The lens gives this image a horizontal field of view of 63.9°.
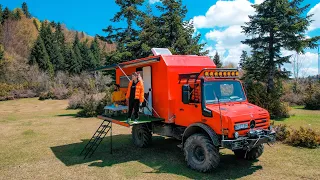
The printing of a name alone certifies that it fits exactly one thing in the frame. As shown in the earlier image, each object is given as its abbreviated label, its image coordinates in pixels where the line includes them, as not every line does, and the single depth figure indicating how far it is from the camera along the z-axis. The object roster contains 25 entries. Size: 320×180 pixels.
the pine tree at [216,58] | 49.19
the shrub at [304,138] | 9.25
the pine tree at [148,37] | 19.99
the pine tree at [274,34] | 18.47
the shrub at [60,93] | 37.34
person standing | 8.65
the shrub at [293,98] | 25.00
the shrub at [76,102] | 26.89
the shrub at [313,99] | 21.22
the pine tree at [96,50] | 63.47
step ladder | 9.12
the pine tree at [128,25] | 23.09
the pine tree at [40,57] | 50.38
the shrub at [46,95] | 37.69
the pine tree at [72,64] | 55.03
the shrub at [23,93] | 40.41
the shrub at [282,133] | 10.16
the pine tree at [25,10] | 98.11
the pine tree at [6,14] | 68.31
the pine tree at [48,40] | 55.22
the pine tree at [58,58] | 54.59
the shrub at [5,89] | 38.88
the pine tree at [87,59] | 57.41
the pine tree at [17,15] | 72.31
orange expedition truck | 6.79
